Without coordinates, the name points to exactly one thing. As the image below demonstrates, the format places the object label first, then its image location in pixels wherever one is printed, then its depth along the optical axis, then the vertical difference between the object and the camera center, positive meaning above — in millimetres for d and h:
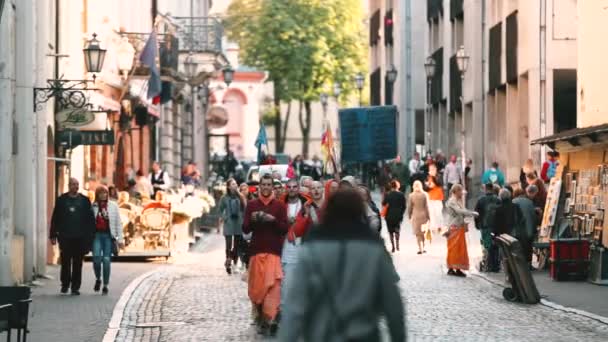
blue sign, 49406 +981
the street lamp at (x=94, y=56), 29188 +1836
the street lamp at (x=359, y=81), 69938 +3429
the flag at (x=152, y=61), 40438 +2442
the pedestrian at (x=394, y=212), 36094 -903
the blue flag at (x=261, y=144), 43044 +590
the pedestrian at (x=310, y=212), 18312 -461
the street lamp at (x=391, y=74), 60781 +3225
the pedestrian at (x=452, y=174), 47344 -166
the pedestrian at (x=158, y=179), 42719 -289
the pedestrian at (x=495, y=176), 41500 -193
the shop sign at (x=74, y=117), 30625 +863
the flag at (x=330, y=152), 31531 +280
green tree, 95688 +6839
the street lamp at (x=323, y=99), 82875 +3216
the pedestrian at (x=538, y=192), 32250 -441
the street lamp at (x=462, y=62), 46728 +2837
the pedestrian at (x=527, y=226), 29188 -966
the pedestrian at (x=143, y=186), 40406 -436
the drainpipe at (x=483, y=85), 50766 +2386
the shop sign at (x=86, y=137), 32125 +543
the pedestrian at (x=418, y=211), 36250 -895
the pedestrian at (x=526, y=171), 33622 -57
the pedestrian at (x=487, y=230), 30281 -1060
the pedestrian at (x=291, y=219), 18595 -570
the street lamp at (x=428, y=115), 60047 +1874
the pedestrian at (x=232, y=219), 29703 -868
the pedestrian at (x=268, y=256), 18906 -944
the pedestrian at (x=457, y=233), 29656 -1111
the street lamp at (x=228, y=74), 52500 +2765
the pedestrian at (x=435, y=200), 40812 -746
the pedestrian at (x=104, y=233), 25016 -935
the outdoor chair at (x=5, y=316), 14016 -1182
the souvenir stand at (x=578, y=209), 28078 -703
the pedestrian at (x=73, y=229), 24500 -860
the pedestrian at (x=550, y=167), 36844 +21
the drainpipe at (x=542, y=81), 41594 +2060
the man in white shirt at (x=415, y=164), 55031 +116
